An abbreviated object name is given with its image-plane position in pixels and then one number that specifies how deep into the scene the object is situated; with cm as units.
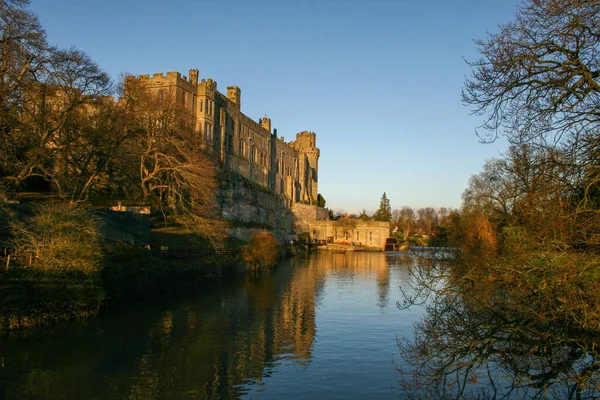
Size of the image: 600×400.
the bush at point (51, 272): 1505
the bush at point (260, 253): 3597
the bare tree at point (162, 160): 2900
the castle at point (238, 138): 4253
